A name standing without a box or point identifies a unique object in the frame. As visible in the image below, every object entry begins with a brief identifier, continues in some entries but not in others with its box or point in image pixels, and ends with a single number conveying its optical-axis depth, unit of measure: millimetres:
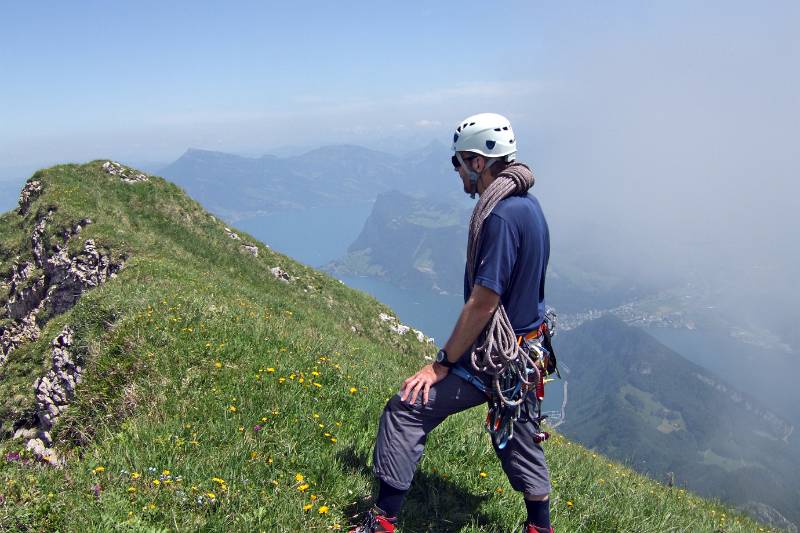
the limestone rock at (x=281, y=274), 22484
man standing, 3975
